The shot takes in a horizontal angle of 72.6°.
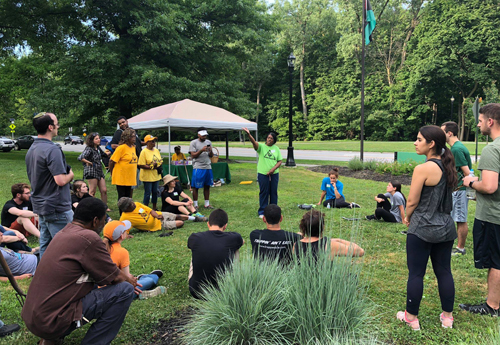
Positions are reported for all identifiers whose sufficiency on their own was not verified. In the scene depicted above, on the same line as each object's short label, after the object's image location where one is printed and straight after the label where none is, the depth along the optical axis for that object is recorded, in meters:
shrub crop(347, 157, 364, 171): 15.00
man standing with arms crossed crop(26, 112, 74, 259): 3.54
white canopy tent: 9.89
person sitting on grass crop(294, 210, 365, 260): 2.81
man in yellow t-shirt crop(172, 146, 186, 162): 11.68
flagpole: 15.53
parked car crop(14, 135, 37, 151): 30.11
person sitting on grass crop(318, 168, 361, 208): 8.09
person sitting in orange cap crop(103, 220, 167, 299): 3.53
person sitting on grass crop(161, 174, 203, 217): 7.17
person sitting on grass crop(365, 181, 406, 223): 6.89
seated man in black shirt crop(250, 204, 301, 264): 3.38
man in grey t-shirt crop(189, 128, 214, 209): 7.95
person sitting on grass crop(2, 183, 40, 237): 5.34
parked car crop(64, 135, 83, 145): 49.66
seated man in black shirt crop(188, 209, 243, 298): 3.30
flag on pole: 15.70
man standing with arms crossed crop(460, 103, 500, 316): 3.14
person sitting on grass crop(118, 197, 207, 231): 5.84
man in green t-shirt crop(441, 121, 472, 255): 4.54
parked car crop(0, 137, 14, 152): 27.88
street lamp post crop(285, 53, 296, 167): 16.53
